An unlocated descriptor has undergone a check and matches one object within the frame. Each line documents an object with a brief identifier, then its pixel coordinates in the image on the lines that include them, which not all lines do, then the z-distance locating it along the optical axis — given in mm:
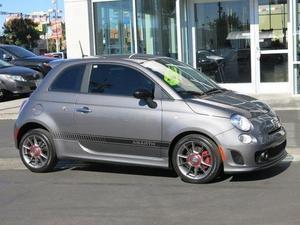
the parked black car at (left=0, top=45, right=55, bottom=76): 21391
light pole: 77031
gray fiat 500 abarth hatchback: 6867
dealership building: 15422
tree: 89312
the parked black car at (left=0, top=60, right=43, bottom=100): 18609
